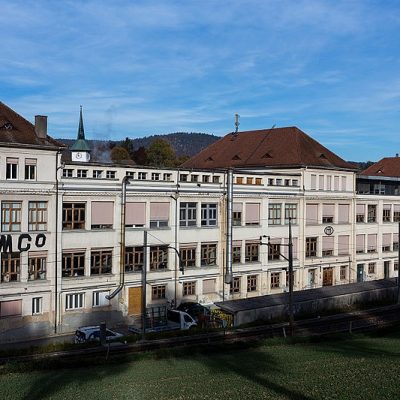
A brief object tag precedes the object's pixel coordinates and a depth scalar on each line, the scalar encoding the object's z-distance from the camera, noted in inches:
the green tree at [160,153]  4612.5
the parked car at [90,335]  1473.9
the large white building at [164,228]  1630.2
